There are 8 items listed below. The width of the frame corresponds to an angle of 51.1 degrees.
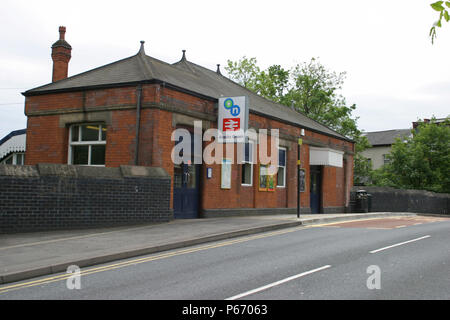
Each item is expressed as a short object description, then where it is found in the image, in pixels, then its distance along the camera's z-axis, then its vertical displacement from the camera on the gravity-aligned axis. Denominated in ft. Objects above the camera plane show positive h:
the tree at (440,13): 13.41 +5.33
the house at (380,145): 198.90 +20.60
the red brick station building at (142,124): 53.16 +8.04
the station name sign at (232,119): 56.90 +8.96
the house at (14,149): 84.28 +7.06
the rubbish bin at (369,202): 97.66 -1.70
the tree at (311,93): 136.67 +29.72
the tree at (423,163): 137.80 +9.49
